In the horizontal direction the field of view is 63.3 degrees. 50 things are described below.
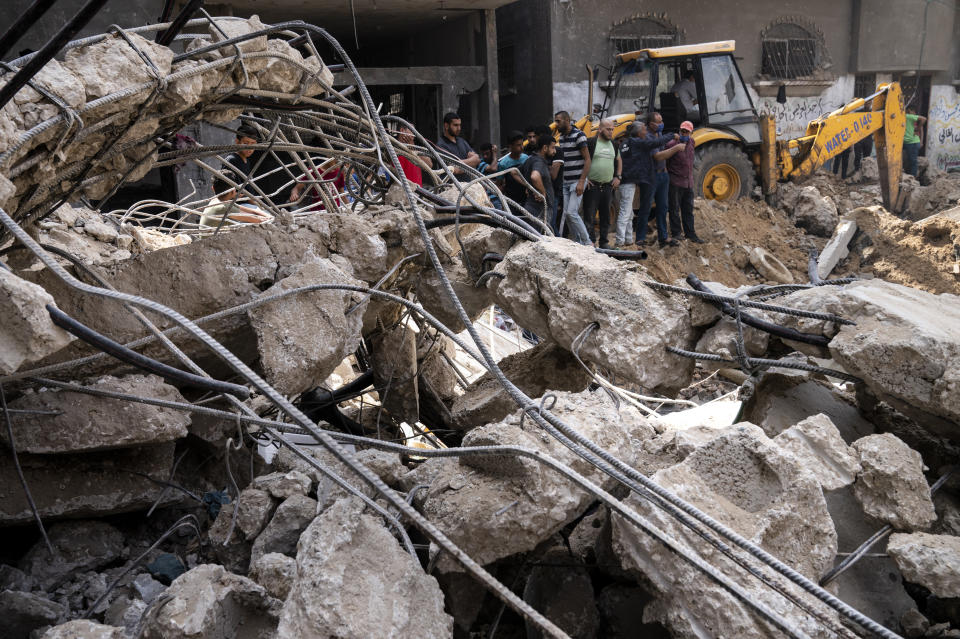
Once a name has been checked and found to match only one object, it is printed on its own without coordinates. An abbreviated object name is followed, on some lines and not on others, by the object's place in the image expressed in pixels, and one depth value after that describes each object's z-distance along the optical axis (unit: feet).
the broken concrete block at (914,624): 7.37
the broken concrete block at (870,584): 7.73
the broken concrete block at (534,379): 13.83
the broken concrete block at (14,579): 8.45
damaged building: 6.62
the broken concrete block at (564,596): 7.75
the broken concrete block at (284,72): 11.08
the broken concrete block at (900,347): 7.85
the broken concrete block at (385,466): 9.27
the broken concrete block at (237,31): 10.01
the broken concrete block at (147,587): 8.01
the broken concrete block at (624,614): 7.94
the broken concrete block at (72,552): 8.71
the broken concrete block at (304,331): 9.09
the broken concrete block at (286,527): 8.27
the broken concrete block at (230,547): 8.60
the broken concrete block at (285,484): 8.94
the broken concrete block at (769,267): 32.45
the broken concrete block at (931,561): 6.89
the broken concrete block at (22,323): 5.67
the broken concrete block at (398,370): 14.39
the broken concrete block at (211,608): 6.31
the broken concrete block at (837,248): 30.94
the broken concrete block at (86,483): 8.83
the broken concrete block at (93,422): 8.65
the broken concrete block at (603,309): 10.03
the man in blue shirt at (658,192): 30.37
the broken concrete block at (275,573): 7.30
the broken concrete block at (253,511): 8.57
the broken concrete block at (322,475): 8.66
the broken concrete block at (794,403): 9.73
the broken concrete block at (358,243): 11.48
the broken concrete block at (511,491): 7.46
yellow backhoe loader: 36.78
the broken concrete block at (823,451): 7.84
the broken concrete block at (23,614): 7.29
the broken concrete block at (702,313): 10.08
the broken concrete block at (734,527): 6.62
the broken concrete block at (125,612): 7.38
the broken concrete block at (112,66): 8.06
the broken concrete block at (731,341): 9.75
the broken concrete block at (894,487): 7.63
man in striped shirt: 27.17
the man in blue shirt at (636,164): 29.78
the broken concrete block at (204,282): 9.46
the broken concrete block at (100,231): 15.11
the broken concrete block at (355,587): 5.98
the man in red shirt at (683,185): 30.91
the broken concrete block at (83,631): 6.27
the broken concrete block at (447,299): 13.14
